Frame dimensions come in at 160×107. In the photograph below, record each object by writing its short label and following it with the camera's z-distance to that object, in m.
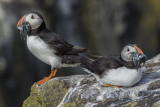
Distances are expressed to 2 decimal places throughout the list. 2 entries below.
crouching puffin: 10.17
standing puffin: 12.20
